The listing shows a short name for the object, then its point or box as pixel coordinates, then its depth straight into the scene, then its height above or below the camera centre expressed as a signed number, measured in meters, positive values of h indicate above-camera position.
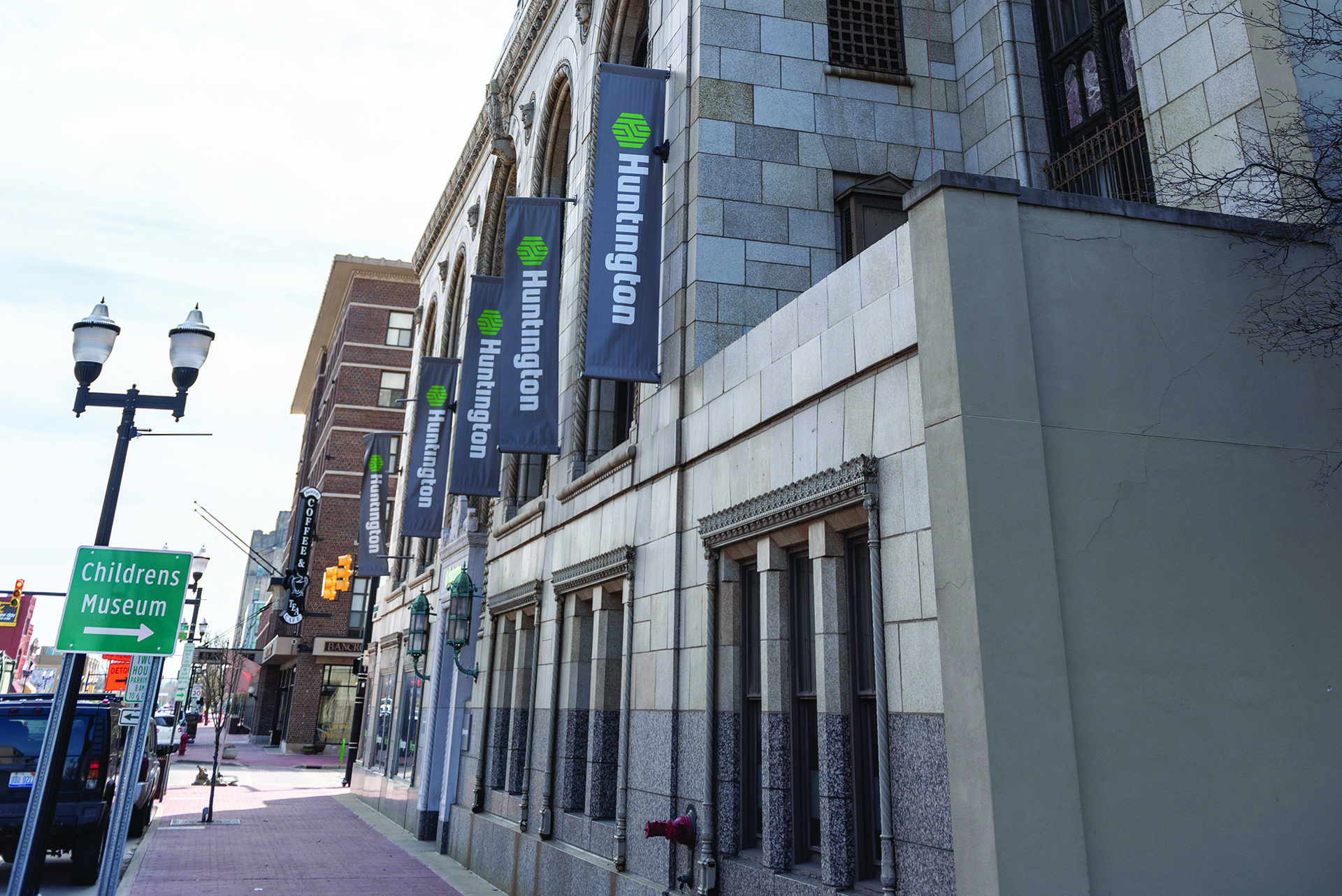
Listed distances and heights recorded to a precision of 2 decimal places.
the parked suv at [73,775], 12.55 -0.62
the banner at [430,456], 22.25 +6.18
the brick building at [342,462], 48.75 +13.89
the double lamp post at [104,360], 8.77 +3.18
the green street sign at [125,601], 7.29 +0.93
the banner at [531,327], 14.12 +5.75
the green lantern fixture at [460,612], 16.72 +2.06
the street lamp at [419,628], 19.58 +2.10
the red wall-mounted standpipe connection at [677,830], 9.03 -0.83
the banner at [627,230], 11.12 +5.81
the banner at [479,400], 17.66 +5.84
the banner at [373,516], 27.88 +6.01
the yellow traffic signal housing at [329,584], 33.69 +4.98
